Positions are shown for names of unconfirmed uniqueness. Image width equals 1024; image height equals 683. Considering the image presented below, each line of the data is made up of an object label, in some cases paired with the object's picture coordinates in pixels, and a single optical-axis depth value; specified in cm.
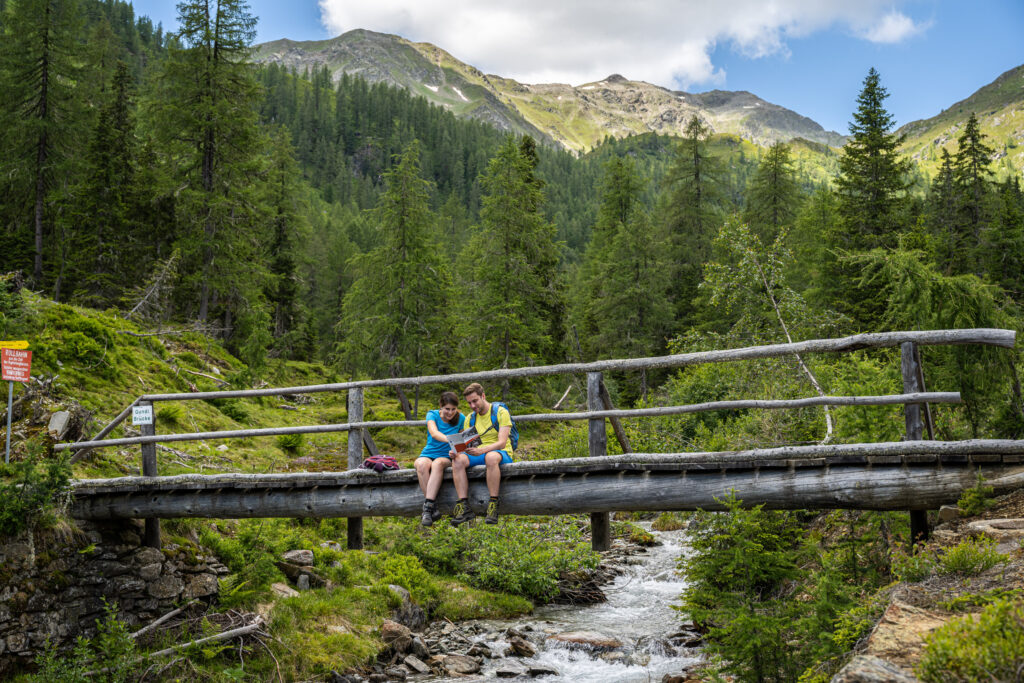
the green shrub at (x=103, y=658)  794
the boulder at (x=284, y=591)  1150
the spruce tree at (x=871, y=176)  2373
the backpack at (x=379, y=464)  780
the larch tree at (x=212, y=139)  2330
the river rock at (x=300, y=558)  1265
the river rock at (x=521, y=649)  1247
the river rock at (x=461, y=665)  1159
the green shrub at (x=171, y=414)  1347
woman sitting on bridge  732
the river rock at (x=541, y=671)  1159
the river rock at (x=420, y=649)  1216
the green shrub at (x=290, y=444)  1579
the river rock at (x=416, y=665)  1156
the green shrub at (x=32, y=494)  812
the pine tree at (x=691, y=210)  3384
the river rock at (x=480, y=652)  1233
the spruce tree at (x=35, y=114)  2417
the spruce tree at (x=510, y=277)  2145
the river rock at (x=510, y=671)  1155
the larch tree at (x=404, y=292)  2289
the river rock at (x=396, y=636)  1216
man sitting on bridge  712
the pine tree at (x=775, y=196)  3509
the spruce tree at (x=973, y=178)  2875
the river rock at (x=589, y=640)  1255
